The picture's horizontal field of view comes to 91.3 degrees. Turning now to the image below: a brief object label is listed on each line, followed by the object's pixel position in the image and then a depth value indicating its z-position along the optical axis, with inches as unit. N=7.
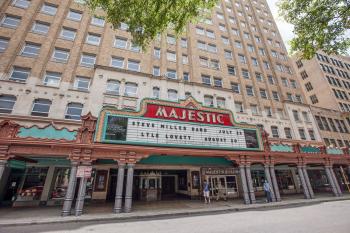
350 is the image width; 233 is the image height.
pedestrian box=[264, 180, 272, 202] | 605.3
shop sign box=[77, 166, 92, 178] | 434.0
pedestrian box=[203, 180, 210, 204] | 617.0
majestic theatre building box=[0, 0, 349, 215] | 483.5
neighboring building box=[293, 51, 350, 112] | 1418.6
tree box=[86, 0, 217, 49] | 437.1
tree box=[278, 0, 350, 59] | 462.6
